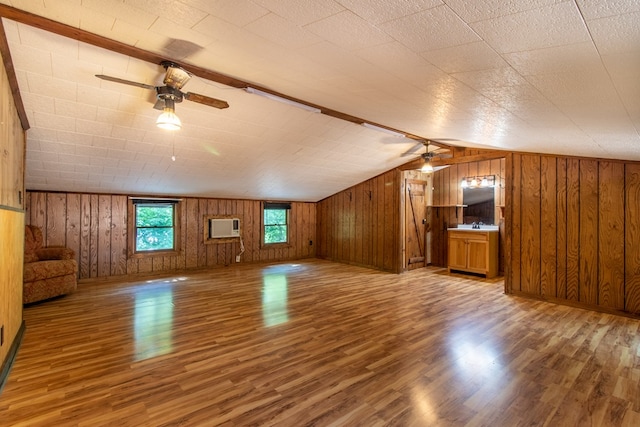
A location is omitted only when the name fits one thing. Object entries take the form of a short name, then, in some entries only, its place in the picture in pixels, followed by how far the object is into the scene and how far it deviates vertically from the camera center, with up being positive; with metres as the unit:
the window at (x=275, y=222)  7.59 -0.22
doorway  6.56 -0.25
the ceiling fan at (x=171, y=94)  2.42 +1.00
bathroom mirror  6.39 +0.17
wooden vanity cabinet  5.73 -0.74
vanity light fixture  6.33 +0.67
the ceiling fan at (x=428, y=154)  5.10 +1.05
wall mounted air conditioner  6.66 -0.31
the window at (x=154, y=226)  5.87 -0.24
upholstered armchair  3.86 -0.73
